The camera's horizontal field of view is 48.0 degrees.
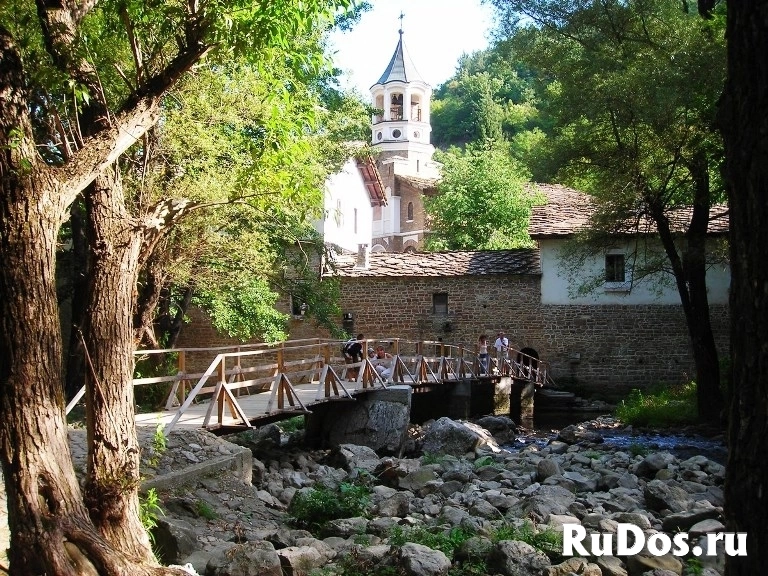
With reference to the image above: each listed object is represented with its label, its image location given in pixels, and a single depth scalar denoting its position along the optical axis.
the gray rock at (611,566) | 6.85
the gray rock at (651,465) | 13.13
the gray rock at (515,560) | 6.73
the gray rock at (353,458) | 12.87
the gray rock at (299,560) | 6.59
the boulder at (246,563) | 6.38
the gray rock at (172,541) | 6.97
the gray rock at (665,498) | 9.67
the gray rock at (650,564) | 6.91
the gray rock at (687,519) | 8.34
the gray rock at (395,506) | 9.35
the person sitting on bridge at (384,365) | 17.41
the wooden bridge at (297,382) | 11.06
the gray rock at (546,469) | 12.25
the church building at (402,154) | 52.50
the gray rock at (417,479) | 11.30
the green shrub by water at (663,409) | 20.39
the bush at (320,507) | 9.12
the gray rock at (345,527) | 8.33
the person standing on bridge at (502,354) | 23.74
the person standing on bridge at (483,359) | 22.68
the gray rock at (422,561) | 6.55
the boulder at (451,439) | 15.55
